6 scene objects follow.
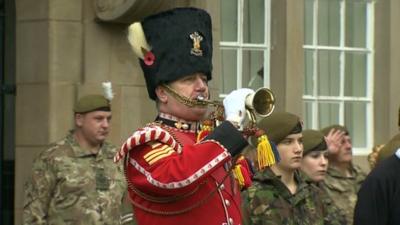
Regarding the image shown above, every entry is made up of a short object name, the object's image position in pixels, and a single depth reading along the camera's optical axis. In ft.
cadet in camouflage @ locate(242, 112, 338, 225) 48.73
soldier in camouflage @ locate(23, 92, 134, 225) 58.34
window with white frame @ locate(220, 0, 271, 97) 72.28
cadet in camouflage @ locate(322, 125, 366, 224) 61.46
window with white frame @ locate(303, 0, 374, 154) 75.20
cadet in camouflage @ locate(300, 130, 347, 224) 55.52
